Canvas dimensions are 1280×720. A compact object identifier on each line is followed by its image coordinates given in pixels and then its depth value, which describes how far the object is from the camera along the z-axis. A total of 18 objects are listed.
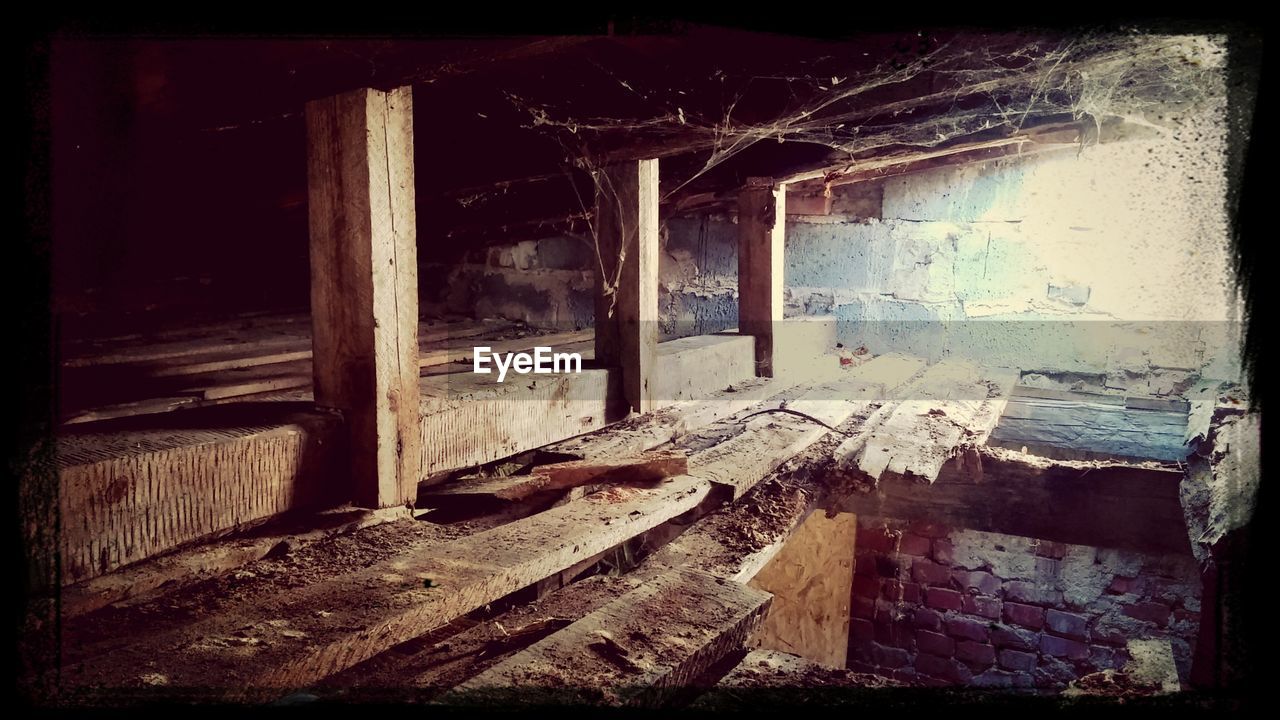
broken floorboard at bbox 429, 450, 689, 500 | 2.10
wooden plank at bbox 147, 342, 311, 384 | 2.68
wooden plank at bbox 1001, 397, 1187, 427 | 3.89
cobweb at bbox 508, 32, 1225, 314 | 2.06
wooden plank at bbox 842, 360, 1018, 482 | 2.71
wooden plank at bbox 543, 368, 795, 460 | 2.61
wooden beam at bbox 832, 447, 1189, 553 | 3.09
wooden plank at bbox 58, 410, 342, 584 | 1.41
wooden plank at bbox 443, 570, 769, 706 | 1.25
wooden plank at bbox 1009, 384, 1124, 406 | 4.62
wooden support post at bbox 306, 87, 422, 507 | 1.77
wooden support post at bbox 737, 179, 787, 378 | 4.19
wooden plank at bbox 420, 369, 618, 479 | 2.21
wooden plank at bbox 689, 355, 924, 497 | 2.46
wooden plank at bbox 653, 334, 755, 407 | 3.42
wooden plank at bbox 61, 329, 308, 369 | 2.78
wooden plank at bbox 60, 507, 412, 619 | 1.40
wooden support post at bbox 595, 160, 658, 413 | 3.04
